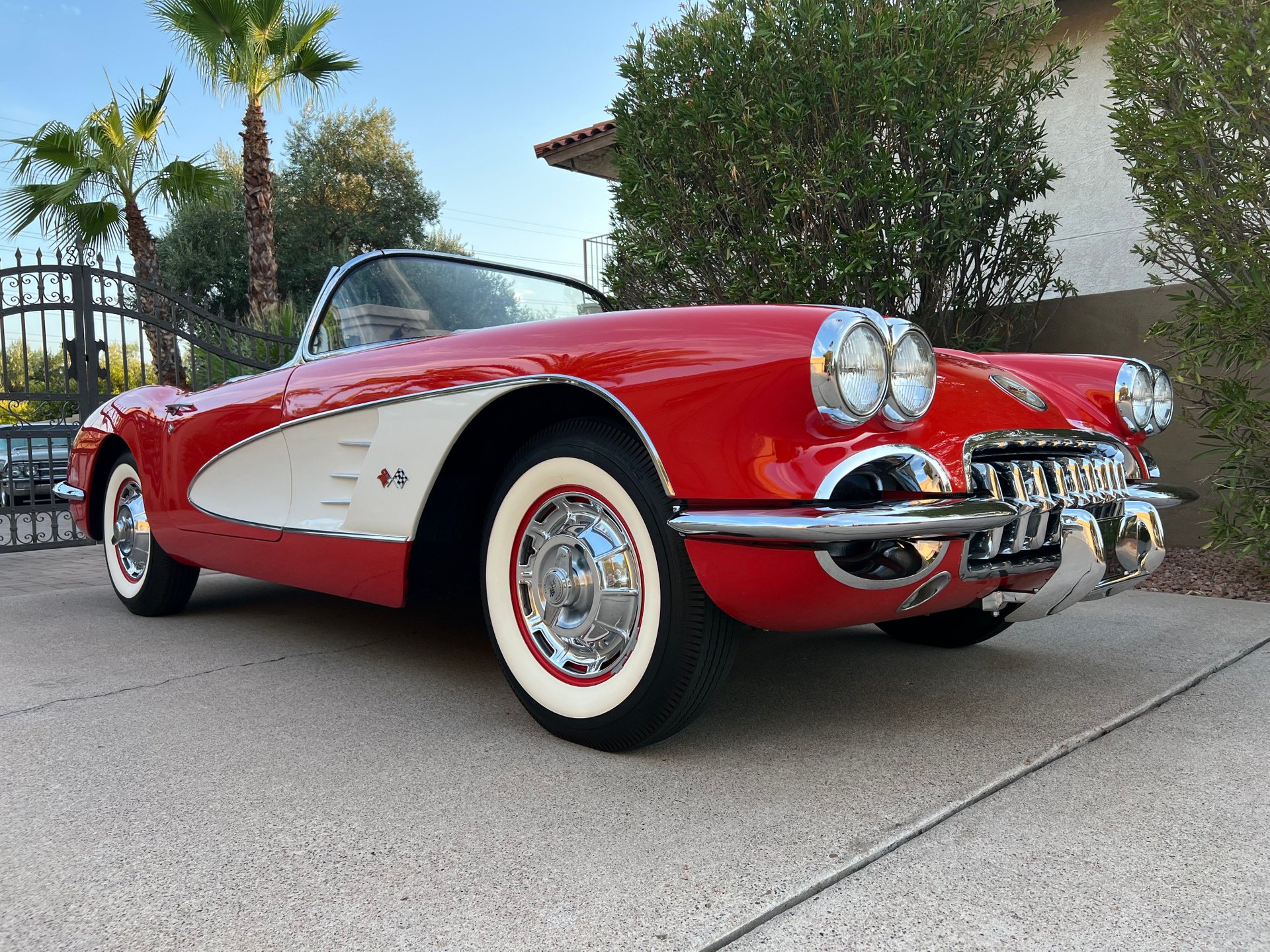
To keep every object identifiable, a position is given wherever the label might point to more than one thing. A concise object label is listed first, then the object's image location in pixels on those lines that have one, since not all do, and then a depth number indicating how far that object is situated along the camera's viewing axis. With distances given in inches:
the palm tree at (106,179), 468.8
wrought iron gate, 270.4
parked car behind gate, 263.6
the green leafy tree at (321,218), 841.5
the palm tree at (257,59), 474.3
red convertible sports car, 73.3
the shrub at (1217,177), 156.2
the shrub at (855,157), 210.8
